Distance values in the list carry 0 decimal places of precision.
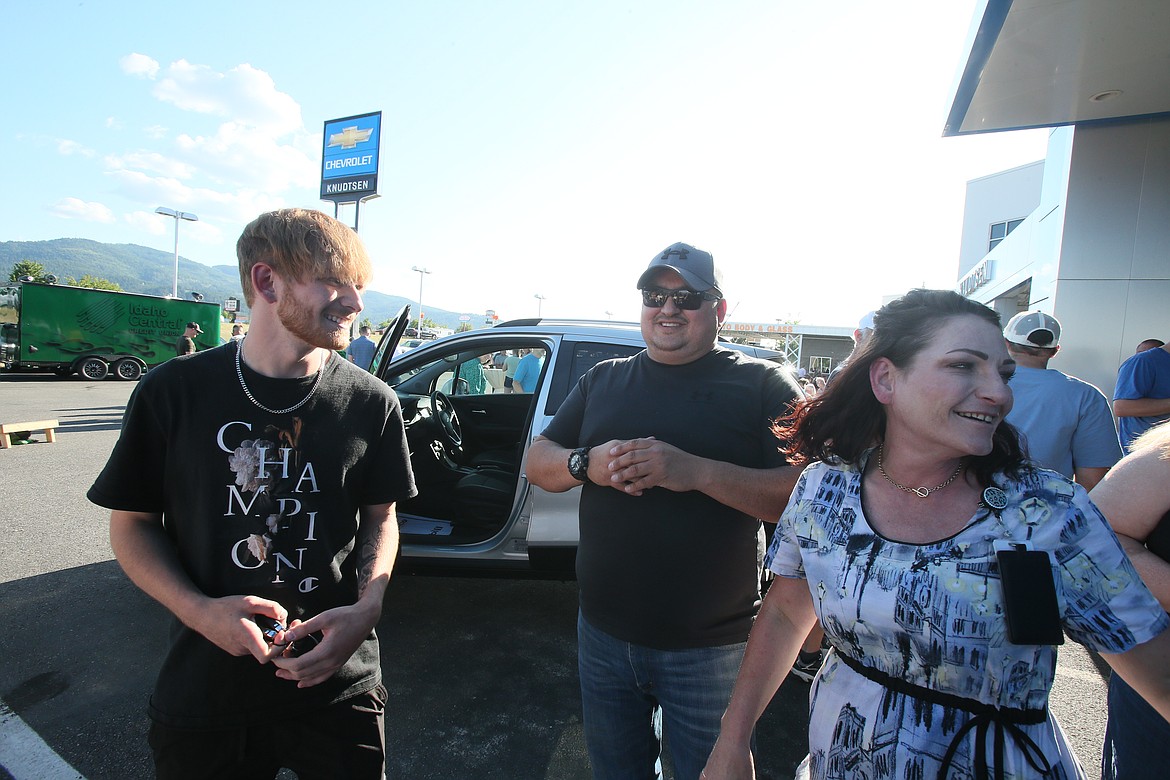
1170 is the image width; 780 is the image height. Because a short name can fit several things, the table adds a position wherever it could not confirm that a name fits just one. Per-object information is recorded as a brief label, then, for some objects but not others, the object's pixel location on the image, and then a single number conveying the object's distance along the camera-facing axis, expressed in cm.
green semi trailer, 1742
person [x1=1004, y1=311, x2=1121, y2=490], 306
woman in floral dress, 113
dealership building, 640
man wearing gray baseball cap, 168
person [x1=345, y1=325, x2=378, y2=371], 809
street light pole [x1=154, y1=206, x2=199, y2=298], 3313
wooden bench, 793
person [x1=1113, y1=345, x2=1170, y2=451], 416
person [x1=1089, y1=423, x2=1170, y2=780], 135
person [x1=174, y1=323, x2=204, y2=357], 1134
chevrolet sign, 1583
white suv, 329
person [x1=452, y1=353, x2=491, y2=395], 609
